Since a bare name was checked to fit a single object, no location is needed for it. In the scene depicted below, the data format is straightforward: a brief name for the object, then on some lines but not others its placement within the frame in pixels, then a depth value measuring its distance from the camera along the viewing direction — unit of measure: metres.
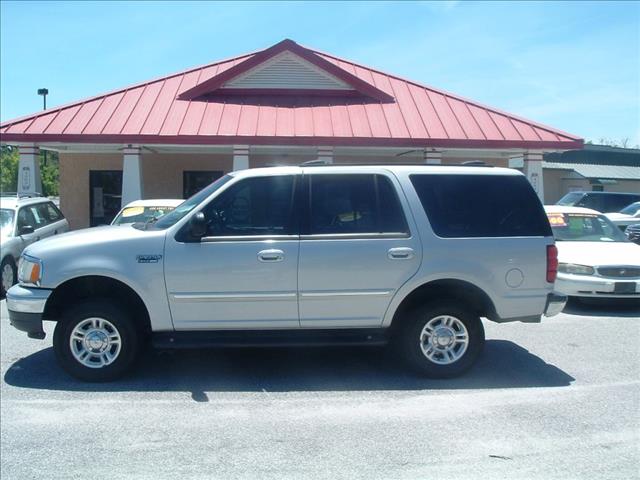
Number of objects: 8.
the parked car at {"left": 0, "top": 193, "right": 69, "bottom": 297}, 10.38
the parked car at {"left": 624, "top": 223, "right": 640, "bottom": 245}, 15.40
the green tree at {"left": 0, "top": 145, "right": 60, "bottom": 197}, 38.38
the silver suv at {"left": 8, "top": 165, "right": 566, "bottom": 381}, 5.67
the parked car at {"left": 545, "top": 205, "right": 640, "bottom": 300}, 9.20
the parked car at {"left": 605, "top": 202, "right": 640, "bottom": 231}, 18.83
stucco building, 15.12
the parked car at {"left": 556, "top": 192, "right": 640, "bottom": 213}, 21.47
